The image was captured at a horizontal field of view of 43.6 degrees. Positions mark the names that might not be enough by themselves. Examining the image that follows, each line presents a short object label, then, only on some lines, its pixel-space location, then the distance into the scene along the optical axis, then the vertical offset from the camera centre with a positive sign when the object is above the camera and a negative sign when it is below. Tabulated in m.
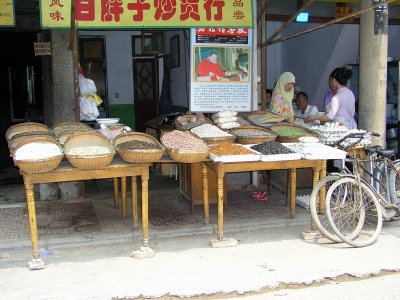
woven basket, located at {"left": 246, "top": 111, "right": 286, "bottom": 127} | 7.27 -0.51
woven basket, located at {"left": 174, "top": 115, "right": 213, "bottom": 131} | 6.93 -0.53
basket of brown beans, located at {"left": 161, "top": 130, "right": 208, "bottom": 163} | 5.47 -0.68
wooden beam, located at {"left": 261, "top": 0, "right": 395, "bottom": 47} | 6.21 +0.81
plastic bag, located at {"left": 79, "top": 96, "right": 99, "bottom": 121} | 7.74 -0.33
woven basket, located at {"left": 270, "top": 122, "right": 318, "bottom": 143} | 6.77 -0.66
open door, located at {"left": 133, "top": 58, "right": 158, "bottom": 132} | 13.46 -0.10
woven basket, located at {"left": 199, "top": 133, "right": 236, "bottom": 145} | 6.32 -0.69
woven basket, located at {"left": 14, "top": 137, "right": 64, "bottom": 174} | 4.84 -0.74
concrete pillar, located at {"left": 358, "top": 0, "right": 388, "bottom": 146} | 7.04 +0.20
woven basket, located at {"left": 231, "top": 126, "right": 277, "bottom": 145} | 6.52 -0.70
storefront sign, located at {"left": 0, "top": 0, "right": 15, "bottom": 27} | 6.77 +1.02
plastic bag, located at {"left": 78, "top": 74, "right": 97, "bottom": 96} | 7.74 +0.02
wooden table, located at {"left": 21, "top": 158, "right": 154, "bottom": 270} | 5.02 -0.92
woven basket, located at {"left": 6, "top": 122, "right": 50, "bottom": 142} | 6.28 -0.50
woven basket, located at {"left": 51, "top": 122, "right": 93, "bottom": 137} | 6.42 -0.52
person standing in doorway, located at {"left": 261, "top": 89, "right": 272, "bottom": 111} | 8.38 -0.31
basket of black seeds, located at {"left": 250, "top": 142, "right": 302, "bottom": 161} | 5.68 -0.79
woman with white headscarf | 7.93 -0.24
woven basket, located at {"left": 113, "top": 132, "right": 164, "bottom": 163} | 5.22 -0.71
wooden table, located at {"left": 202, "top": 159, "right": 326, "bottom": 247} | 5.60 -0.96
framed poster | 7.70 +0.25
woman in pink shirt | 7.38 -0.29
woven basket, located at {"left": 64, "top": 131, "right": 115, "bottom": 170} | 5.04 -0.65
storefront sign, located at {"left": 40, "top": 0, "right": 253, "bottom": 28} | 6.45 +0.98
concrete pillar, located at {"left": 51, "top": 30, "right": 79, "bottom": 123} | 7.42 +0.13
